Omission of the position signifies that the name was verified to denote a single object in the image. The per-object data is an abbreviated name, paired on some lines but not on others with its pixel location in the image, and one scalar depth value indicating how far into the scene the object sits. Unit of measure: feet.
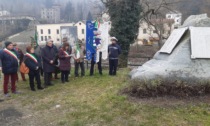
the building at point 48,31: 237.66
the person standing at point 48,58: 30.17
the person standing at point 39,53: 31.48
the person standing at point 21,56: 36.33
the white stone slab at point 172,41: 26.31
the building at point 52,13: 355.05
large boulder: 22.50
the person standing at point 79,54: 34.09
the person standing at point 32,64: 28.27
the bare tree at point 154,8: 69.05
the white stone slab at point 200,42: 24.22
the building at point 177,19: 141.25
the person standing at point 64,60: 31.17
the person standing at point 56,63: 30.99
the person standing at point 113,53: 32.99
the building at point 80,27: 215.53
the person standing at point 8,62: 26.68
